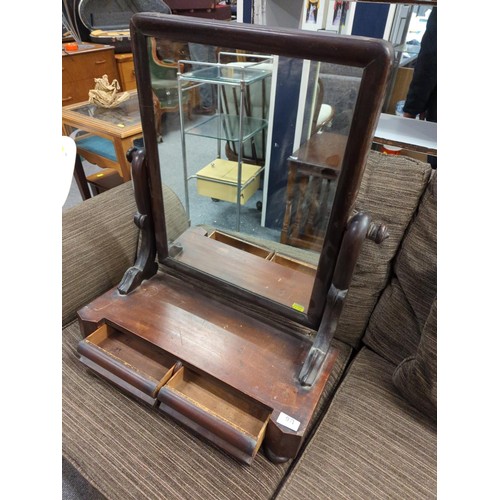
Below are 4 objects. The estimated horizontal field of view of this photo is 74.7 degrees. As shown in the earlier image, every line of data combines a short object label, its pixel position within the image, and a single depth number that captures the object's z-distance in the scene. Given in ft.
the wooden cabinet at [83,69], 6.48
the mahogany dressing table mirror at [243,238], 1.51
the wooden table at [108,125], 4.43
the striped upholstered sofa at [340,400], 1.66
